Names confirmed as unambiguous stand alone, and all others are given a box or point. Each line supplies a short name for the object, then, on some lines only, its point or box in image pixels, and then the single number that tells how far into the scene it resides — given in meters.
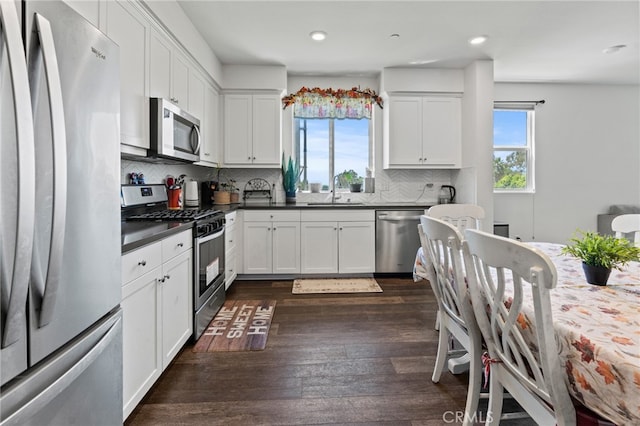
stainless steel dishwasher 4.02
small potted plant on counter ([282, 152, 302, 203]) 4.43
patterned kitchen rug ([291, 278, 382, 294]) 3.58
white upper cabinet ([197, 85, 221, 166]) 3.57
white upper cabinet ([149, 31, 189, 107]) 2.41
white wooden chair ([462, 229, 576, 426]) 0.87
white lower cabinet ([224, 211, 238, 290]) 3.33
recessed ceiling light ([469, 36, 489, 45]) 3.37
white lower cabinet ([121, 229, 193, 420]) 1.49
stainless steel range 2.34
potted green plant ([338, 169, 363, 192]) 4.69
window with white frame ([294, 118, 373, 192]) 4.71
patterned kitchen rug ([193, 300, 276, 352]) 2.32
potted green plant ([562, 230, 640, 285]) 1.36
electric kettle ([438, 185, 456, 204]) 4.54
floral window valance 4.53
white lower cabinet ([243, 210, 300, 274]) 3.93
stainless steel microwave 2.35
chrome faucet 4.54
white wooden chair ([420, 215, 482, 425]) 1.38
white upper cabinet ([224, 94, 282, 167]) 4.20
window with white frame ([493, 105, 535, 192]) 4.77
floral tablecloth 0.78
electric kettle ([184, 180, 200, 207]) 3.51
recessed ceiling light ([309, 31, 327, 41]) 3.26
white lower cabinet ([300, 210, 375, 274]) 3.96
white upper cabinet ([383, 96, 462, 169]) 4.29
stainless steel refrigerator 0.76
